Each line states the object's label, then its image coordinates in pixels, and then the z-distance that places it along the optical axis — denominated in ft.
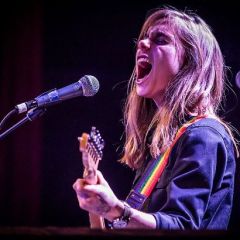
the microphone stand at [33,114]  13.44
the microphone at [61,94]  13.61
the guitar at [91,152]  11.21
